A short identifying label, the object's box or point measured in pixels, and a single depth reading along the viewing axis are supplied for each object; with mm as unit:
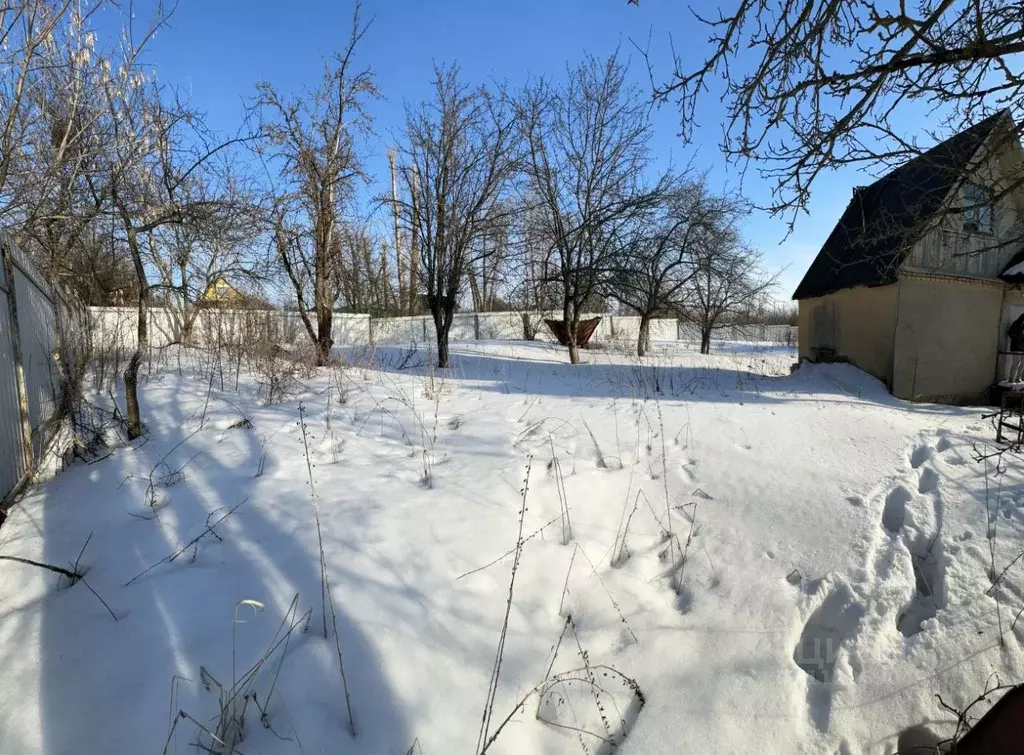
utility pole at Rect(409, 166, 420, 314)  10391
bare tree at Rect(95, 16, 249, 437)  6359
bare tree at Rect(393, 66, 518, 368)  10180
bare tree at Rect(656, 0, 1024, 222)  2615
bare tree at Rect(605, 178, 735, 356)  12047
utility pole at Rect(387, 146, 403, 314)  10684
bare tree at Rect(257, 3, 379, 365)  9578
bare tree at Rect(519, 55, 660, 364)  12468
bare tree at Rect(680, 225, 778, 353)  13453
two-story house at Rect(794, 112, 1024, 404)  8742
